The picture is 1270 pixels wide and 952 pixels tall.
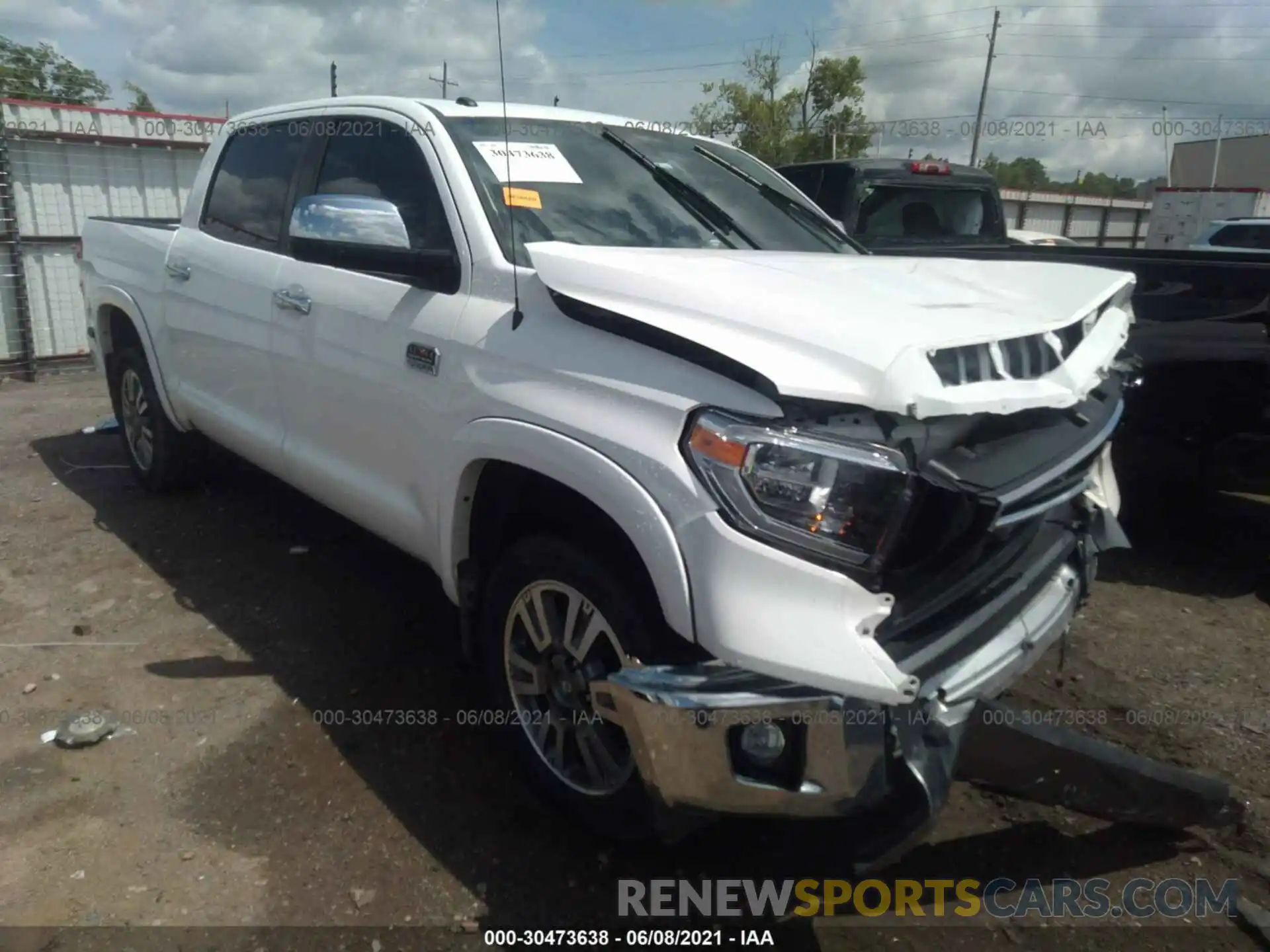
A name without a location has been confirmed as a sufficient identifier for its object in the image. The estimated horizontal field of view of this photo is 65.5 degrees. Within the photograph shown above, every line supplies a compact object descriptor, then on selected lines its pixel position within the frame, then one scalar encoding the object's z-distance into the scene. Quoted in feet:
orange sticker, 9.68
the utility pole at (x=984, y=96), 97.46
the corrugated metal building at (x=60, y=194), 30.91
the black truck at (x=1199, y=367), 13.82
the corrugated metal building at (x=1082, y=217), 88.43
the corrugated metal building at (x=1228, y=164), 135.74
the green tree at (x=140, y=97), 137.52
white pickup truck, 6.54
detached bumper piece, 6.82
